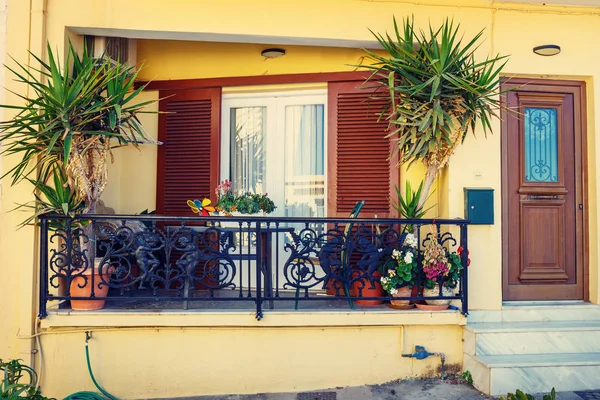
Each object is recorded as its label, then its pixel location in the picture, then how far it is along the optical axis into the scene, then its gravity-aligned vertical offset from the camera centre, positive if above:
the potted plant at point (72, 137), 4.59 +0.72
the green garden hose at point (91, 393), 4.62 -1.54
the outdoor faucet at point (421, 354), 4.99 -1.27
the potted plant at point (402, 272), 5.02 -0.50
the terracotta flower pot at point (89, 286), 4.86 -0.62
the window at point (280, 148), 6.47 +0.88
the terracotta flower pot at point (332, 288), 5.52 -0.76
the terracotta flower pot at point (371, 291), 5.26 -0.72
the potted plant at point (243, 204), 5.40 +0.15
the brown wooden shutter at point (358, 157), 6.04 +0.71
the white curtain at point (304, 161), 6.46 +0.71
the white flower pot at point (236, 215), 5.38 +0.04
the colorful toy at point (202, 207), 5.37 +0.11
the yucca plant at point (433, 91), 4.99 +1.22
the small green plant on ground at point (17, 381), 4.20 -1.38
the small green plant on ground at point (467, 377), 4.93 -1.47
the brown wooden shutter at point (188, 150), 6.42 +0.83
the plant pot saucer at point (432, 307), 5.09 -0.84
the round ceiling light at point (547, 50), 5.48 +1.77
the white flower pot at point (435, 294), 5.09 -0.71
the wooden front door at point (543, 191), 5.67 +0.31
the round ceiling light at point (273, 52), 6.27 +1.96
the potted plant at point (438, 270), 4.98 -0.47
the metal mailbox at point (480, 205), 5.35 +0.15
